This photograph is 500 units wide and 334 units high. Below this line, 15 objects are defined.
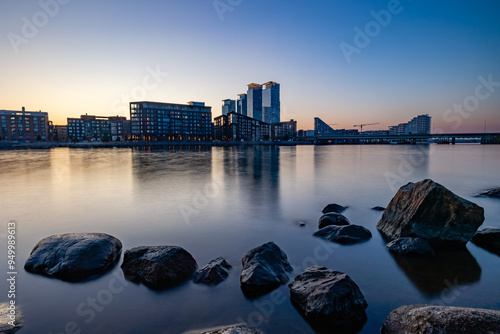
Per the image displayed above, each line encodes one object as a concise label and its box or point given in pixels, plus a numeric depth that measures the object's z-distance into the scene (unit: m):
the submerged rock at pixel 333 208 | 14.02
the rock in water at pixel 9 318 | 5.38
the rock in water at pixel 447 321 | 4.03
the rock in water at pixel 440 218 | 9.17
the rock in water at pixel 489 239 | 9.20
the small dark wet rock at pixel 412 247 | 8.60
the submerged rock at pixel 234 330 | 4.70
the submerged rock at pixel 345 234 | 9.90
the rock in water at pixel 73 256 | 7.42
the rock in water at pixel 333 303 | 5.48
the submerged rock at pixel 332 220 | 11.63
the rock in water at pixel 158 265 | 7.12
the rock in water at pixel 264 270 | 6.73
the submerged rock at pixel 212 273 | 7.14
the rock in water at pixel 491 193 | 18.37
